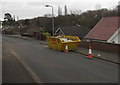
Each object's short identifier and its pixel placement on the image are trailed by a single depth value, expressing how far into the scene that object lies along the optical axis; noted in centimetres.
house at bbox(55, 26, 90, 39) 2266
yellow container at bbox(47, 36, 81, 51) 970
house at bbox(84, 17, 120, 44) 1390
